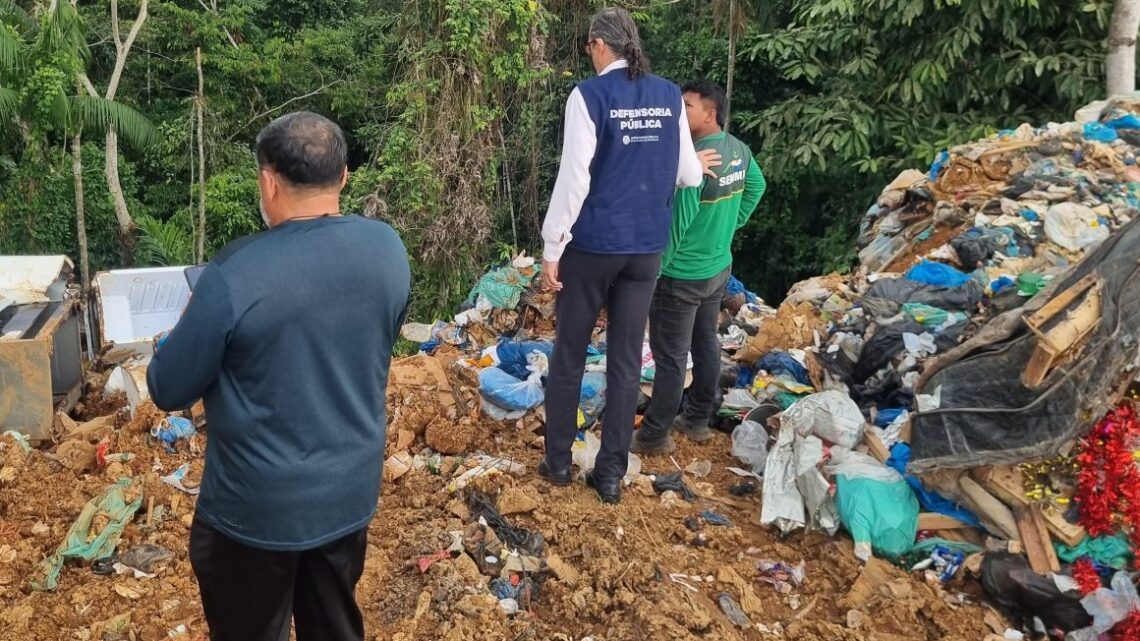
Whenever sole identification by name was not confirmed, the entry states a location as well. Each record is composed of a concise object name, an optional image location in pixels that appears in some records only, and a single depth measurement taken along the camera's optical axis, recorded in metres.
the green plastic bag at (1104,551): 3.21
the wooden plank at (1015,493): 3.26
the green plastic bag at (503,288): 6.45
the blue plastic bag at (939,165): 7.72
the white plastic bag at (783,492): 3.66
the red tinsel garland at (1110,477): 3.20
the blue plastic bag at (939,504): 3.52
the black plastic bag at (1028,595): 3.10
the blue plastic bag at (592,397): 4.58
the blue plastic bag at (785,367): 5.18
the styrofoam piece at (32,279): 5.78
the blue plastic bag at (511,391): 4.61
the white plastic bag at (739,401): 4.82
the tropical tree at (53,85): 10.00
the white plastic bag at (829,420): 4.01
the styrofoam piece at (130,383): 5.28
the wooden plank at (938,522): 3.52
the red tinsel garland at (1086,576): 3.14
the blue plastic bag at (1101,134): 7.38
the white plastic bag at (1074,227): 6.23
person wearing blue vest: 3.32
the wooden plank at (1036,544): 3.25
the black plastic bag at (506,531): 3.38
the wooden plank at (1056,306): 3.36
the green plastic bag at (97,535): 3.26
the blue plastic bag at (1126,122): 7.42
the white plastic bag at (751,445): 4.24
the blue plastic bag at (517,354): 5.10
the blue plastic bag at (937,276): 5.96
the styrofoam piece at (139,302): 6.98
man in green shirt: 3.94
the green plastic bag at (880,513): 3.49
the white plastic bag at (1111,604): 3.03
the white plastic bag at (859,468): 3.67
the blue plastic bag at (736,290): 6.71
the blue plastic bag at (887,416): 4.52
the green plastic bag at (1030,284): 5.26
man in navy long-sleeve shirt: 1.72
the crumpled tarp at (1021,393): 3.24
